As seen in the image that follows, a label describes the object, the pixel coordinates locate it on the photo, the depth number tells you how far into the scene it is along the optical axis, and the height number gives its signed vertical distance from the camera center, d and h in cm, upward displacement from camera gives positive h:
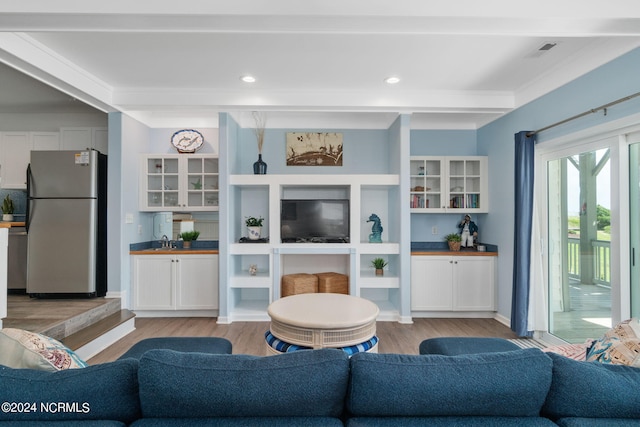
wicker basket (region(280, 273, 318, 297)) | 414 -80
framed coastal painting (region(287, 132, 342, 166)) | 474 +94
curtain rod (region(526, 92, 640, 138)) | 243 +85
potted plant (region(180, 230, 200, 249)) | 461 -26
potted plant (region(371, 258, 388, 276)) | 438 -60
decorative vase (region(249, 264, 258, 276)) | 435 -65
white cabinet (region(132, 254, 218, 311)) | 423 -79
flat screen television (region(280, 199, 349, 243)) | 429 -3
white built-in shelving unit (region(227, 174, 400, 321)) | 416 -34
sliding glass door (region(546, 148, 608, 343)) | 289 -24
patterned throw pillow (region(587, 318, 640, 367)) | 123 -49
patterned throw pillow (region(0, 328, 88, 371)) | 122 -49
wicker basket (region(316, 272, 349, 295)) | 418 -80
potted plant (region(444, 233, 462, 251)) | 447 -30
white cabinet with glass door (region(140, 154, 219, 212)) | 454 +47
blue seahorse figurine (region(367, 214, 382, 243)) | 447 -16
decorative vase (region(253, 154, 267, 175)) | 433 +63
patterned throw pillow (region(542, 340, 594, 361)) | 160 -65
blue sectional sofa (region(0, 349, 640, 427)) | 106 -54
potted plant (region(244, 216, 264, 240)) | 431 -13
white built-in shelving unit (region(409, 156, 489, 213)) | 454 +46
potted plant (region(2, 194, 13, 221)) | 446 +10
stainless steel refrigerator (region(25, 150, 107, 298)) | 374 -7
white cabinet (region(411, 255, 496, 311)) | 429 -81
